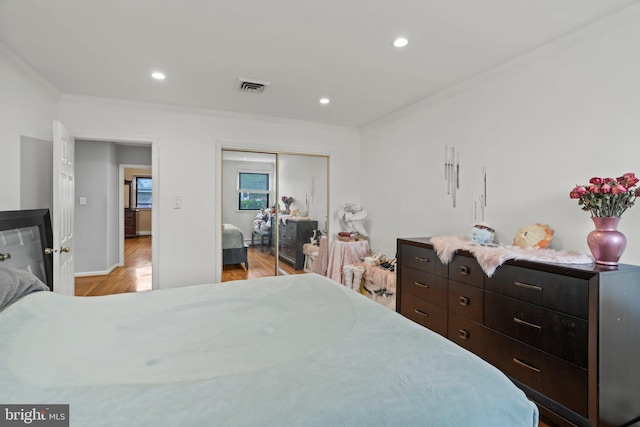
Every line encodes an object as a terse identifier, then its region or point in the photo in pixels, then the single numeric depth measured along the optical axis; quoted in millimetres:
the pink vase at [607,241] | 1660
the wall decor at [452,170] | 2986
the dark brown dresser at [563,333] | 1540
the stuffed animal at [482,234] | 2477
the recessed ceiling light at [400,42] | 2137
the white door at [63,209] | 2602
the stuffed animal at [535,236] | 2133
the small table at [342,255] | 4090
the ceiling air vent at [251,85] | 2889
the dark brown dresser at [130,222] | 9109
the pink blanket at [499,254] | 1820
